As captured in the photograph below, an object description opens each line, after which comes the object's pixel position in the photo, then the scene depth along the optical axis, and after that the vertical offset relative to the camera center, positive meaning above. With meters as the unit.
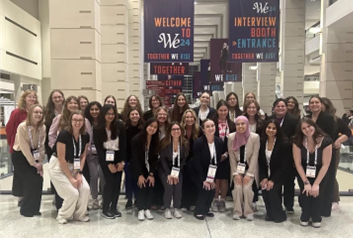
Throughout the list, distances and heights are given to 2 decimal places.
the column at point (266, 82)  17.22 +1.19
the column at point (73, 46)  5.87 +1.10
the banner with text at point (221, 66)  12.89 +1.65
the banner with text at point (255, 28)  7.26 +1.83
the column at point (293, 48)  13.38 +2.52
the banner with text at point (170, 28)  7.44 +1.85
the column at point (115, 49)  9.45 +1.77
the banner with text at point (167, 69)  12.97 +1.45
